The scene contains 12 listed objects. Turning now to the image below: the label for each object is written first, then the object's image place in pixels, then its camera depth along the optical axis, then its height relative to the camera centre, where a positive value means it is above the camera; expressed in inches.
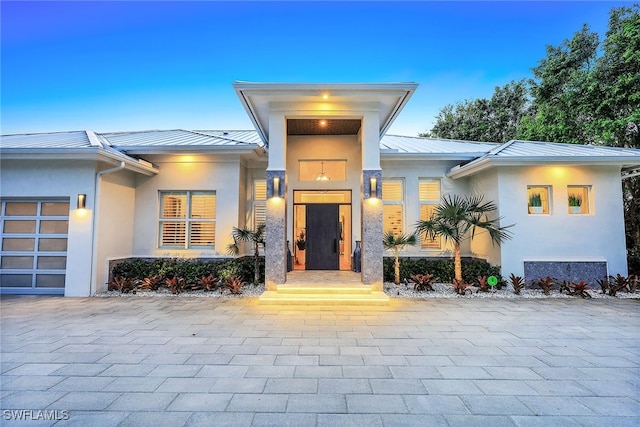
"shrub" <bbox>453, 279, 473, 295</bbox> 300.2 -57.9
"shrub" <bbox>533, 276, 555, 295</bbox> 301.6 -55.9
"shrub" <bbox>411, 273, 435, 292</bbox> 313.6 -56.3
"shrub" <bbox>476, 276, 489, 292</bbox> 308.6 -57.3
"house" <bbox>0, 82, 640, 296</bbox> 288.8 +45.9
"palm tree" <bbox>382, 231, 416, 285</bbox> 338.6 -14.1
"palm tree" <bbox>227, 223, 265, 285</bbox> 332.2 -10.1
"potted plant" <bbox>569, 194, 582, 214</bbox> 335.3 +32.1
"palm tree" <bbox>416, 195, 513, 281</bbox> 319.9 +8.5
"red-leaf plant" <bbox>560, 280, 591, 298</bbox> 288.4 -58.7
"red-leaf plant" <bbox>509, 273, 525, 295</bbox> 302.0 -55.6
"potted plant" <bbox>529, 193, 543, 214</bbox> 337.1 +33.3
